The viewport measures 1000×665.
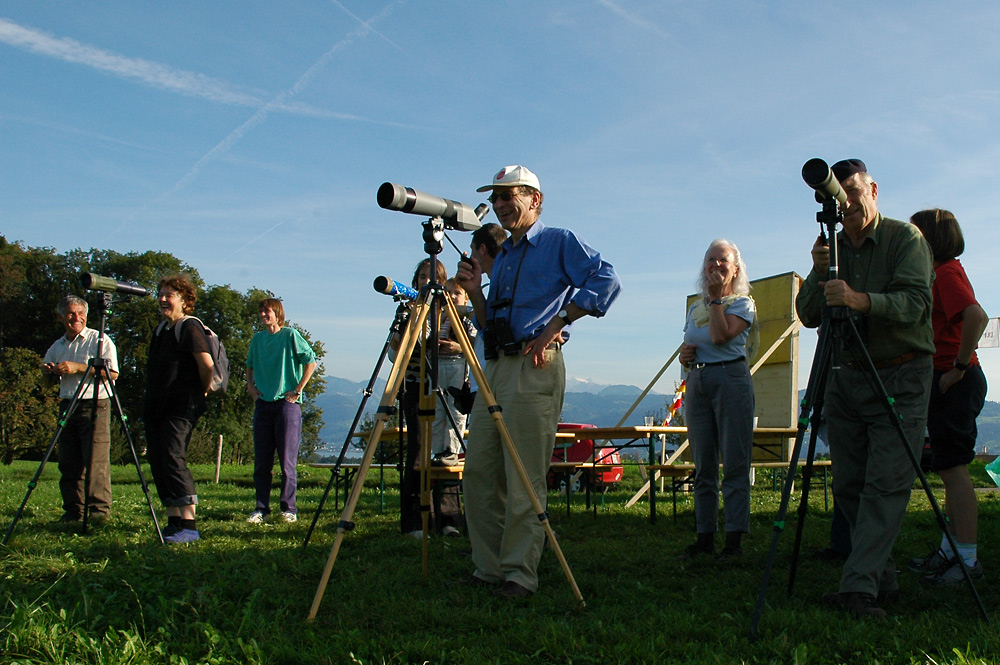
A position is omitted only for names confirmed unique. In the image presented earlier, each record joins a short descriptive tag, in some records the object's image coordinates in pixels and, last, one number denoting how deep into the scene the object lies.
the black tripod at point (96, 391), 5.67
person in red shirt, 4.41
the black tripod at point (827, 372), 3.40
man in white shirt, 6.72
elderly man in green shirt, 3.55
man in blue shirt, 4.03
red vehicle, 10.13
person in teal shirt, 7.09
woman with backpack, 5.88
